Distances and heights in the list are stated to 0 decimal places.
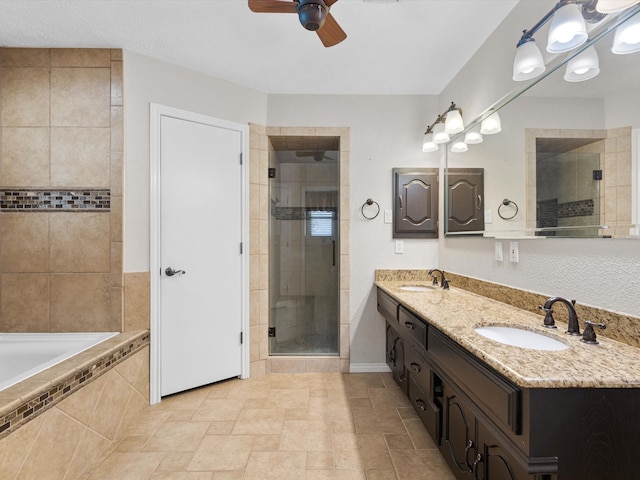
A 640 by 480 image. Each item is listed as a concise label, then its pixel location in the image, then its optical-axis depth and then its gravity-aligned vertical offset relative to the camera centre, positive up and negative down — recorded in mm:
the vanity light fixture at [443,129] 2227 +866
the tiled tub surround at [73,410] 1258 -880
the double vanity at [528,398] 834 -502
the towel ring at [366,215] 2713 +237
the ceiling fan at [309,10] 1274 +1055
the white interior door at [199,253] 2273 -123
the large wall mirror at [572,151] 1096 +393
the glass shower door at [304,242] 2889 -38
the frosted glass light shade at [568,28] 1167 +835
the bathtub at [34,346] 1947 -725
